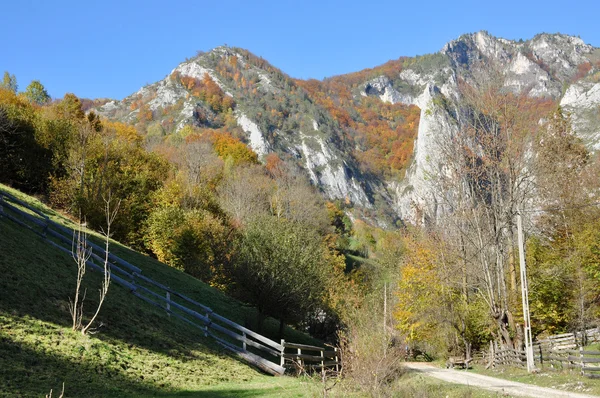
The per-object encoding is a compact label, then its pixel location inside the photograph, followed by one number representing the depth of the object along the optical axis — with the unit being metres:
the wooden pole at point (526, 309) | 19.05
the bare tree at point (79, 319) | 13.70
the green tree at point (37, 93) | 86.19
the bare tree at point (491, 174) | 23.17
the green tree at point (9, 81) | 84.71
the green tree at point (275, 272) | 24.88
